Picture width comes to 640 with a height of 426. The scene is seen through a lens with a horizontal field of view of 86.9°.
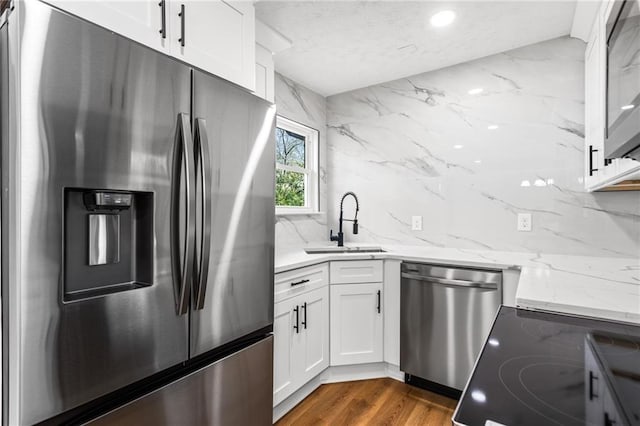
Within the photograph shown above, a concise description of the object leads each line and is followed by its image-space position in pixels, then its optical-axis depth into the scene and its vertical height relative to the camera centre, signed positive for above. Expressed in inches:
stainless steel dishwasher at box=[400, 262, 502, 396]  81.9 -27.1
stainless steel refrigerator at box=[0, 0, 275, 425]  32.9 -2.5
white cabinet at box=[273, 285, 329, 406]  76.4 -31.4
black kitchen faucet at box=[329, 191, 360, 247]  115.6 -4.9
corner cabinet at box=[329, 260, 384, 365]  94.8 -27.9
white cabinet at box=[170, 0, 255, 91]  54.9 +31.6
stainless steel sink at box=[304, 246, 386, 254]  102.8 -11.2
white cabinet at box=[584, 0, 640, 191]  56.6 +20.5
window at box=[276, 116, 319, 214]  114.7 +16.4
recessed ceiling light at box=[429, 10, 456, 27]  79.9 +47.5
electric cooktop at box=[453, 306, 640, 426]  24.1 -14.1
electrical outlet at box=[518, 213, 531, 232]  96.5 -2.2
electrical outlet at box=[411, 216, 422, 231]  114.7 -3.1
